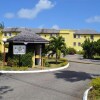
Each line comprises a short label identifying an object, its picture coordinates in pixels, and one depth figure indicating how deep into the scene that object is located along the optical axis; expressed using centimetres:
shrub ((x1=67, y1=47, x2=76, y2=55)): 3035
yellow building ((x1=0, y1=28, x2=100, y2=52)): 3323
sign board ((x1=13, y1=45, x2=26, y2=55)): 1074
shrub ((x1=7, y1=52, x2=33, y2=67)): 1175
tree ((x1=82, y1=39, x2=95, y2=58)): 2141
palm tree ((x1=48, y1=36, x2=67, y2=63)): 1395
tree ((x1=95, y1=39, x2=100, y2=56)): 2066
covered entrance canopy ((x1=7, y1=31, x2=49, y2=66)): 1206
